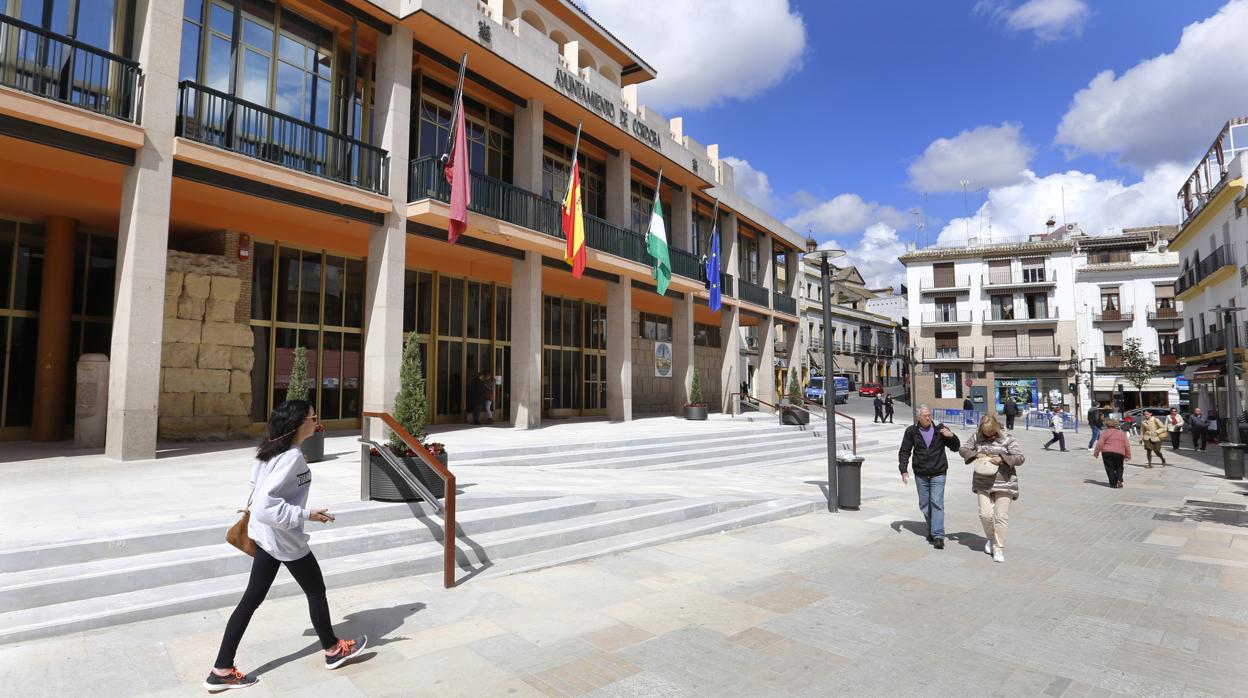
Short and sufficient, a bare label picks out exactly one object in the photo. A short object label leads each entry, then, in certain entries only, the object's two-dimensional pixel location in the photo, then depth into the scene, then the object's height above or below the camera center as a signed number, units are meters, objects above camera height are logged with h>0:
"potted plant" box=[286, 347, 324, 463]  10.32 -0.01
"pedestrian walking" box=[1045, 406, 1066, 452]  22.27 -1.18
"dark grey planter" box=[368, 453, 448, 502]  7.23 -1.01
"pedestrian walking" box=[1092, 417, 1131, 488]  13.10 -1.09
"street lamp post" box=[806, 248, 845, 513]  9.91 +0.57
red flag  13.73 +4.52
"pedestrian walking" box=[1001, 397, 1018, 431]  27.39 -0.66
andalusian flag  20.45 +4.64
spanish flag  17.12 +4.47
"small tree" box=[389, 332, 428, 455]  7.74 -0.15
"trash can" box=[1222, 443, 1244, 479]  14.85 -1.48
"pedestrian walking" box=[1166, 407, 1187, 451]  23.86 -1.13
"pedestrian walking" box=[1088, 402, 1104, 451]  20.12 -0.75
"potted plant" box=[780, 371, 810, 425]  21.19 -0.68
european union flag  24.27 +4.40
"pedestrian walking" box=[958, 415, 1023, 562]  7.24 -0.96
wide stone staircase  4.74 -1.55
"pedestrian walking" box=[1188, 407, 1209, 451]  22.69 -1.24
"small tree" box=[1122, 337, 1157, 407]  43.12 +2.09
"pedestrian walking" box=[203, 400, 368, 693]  3.75 -0.86
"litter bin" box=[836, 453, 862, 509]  10.17 -1.42
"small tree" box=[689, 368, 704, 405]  21.61 -0.01
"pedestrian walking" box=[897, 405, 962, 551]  7.82 -0.85
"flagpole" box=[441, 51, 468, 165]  13.98 +6.25
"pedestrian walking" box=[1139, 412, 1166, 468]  17.91 -1.10
